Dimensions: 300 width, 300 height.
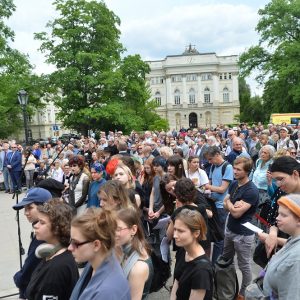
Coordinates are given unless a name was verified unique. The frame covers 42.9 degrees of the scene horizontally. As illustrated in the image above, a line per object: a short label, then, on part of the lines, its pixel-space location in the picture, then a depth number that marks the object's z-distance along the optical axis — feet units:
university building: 298.76
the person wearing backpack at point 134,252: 8.60
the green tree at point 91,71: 99.50
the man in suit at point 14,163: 45.19
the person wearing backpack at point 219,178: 18.08
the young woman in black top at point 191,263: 9.61
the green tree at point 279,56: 115.44
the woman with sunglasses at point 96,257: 7.02
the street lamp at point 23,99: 46.26
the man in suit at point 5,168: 46.25
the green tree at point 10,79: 86.69
